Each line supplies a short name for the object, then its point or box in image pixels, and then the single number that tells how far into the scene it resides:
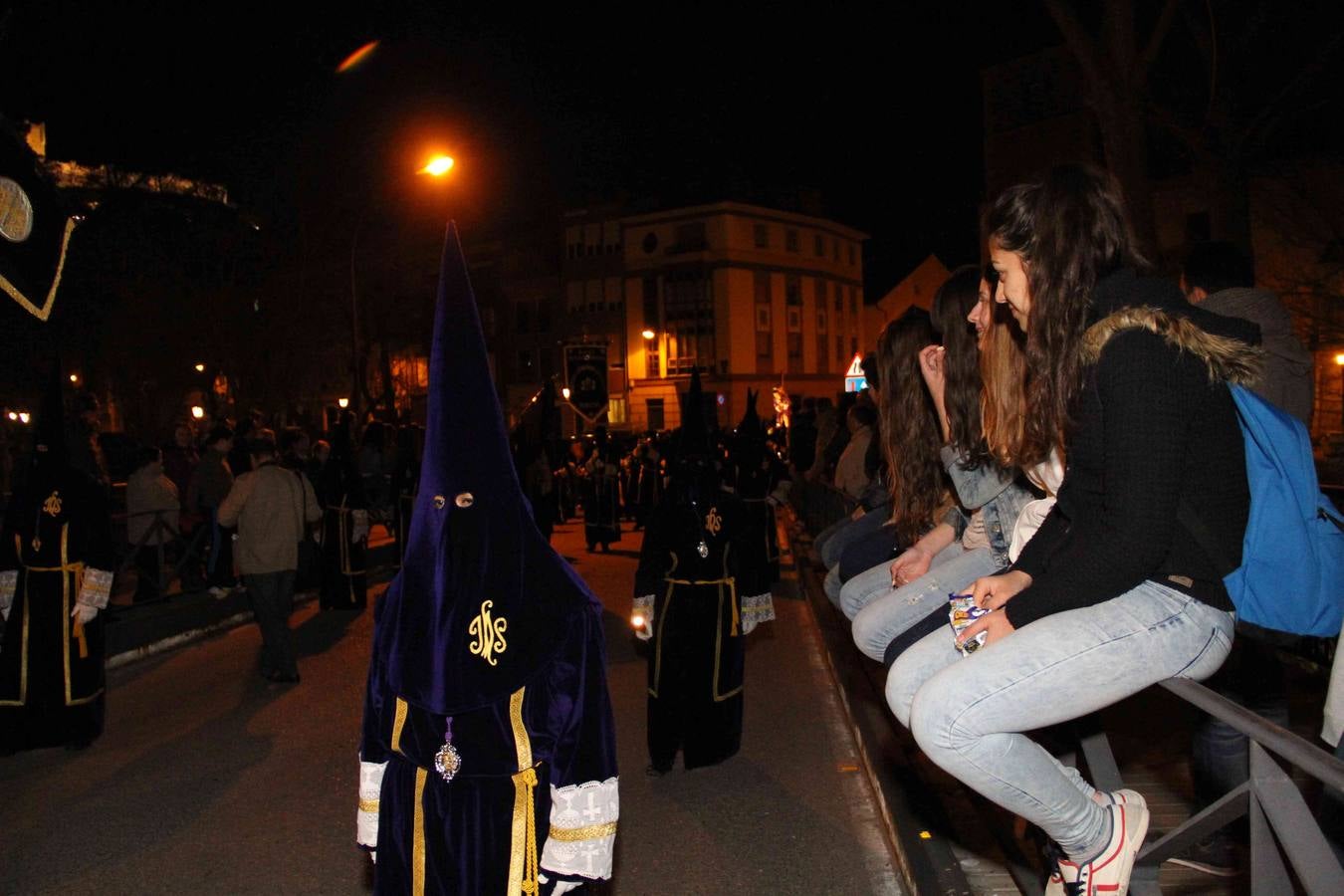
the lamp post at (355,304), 16.62
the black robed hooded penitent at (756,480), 14.56
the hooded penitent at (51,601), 7.38
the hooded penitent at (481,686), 3.18
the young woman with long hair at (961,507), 3.44
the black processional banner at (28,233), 4.84
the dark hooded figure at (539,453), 15.36
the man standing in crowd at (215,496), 13.42
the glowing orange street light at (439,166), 16.55
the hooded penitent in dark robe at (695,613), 6.77
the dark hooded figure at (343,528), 12.89
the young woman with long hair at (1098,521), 2.33
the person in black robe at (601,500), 18.20
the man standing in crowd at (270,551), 9.42
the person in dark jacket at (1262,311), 4.06
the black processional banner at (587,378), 22.64
